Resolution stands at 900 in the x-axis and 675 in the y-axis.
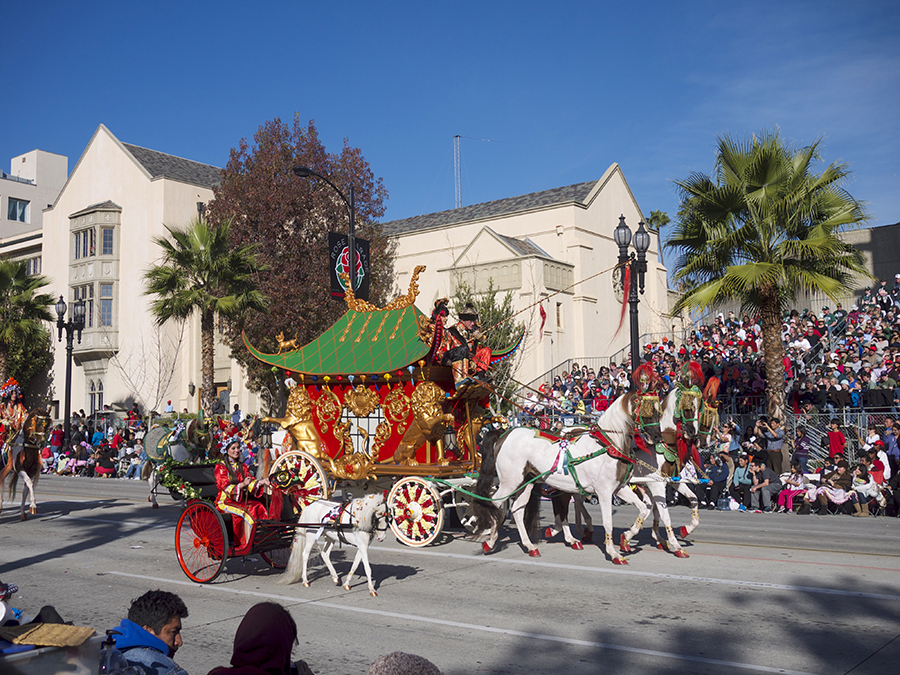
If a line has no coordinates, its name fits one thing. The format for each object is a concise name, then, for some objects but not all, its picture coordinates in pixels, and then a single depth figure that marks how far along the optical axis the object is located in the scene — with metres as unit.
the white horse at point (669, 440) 11.11
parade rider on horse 15.75
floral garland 10.42
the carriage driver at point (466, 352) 12.38
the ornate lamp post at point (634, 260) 15.38
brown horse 15.75
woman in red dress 9.79
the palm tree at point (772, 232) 19.19
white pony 9.27
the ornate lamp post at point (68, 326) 31.69
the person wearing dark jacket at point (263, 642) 3.34
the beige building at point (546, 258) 35.38
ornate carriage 12.41
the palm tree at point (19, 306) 37.28
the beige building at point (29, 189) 60.66
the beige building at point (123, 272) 39.50
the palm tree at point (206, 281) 28.66
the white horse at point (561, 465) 11.05
